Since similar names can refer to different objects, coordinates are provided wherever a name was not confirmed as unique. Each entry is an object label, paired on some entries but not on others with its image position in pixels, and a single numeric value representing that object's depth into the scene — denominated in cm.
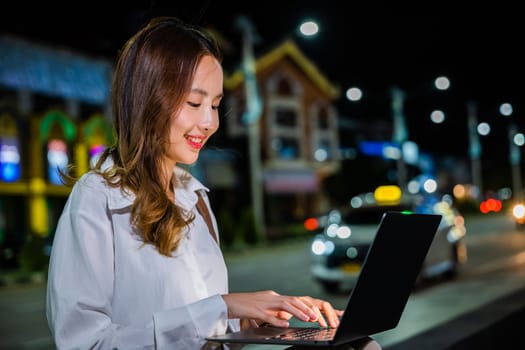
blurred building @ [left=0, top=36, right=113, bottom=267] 2581
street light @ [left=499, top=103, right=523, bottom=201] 6060
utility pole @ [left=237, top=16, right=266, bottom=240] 2931
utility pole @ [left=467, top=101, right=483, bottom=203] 5362
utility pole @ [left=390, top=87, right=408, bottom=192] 3716
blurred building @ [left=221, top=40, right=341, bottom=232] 4044
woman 190
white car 1176
